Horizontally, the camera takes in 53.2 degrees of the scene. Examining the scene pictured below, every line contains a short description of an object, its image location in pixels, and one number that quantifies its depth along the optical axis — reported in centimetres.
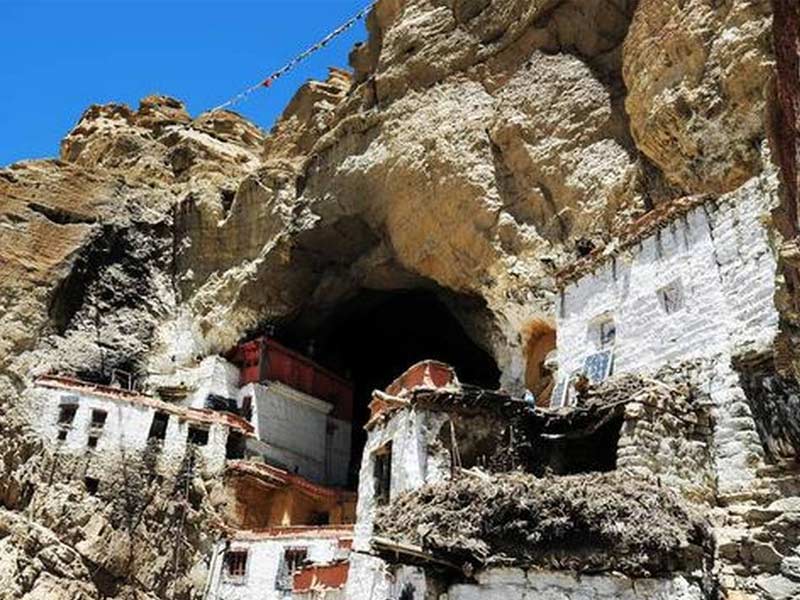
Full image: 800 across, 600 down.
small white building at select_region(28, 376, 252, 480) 3039
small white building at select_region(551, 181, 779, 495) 1516
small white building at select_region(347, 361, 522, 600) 1873
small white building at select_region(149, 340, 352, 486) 3481
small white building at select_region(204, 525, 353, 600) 2630
